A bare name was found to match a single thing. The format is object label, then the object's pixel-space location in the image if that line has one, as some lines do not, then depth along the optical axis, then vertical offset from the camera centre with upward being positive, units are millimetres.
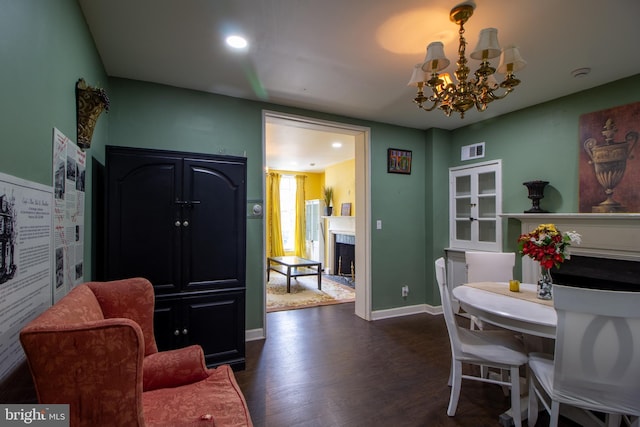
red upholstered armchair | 788 -410
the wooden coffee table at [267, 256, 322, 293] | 5285 -899
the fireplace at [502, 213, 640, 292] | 2473 -322
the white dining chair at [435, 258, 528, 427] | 1780 -857
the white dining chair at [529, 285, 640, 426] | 1342 -638
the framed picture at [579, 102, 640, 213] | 2576 +489
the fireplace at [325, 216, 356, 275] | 6602 -551
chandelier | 1677 +869
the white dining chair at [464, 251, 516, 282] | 2820 -495
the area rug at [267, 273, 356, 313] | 4520 -1357
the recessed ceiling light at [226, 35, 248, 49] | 2096 +1239
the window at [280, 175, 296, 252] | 8156 +134
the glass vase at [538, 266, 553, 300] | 2062 -499
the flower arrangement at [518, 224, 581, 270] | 2008 -213
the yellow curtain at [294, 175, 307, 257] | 8234 -142
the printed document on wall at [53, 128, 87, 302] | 1445 +11
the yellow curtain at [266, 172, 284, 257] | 7852 -56
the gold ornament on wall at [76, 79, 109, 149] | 1743 +642
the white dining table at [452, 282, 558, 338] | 1629 -580
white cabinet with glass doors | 3690 +114
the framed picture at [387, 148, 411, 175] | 4043 +739
